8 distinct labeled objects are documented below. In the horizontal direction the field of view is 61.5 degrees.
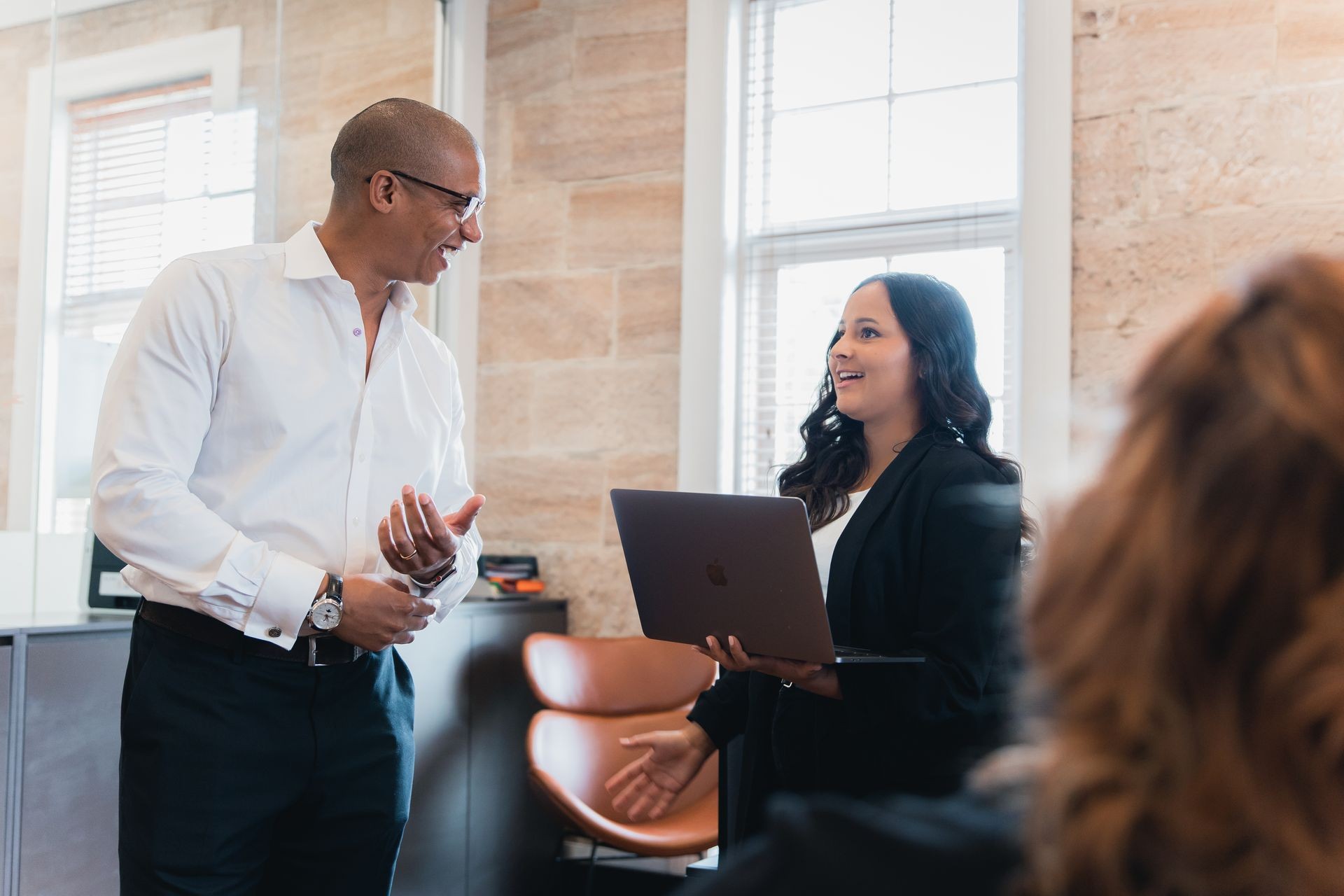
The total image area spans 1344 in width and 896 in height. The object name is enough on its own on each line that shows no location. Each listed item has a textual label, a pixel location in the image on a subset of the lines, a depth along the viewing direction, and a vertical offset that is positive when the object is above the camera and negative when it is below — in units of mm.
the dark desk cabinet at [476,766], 3100 -814
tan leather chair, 2926 -667
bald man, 1647 -73
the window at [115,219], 2688 +675
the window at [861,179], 3396 +990
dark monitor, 2611 -245
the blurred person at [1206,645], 519 -69
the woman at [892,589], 1764 -153
